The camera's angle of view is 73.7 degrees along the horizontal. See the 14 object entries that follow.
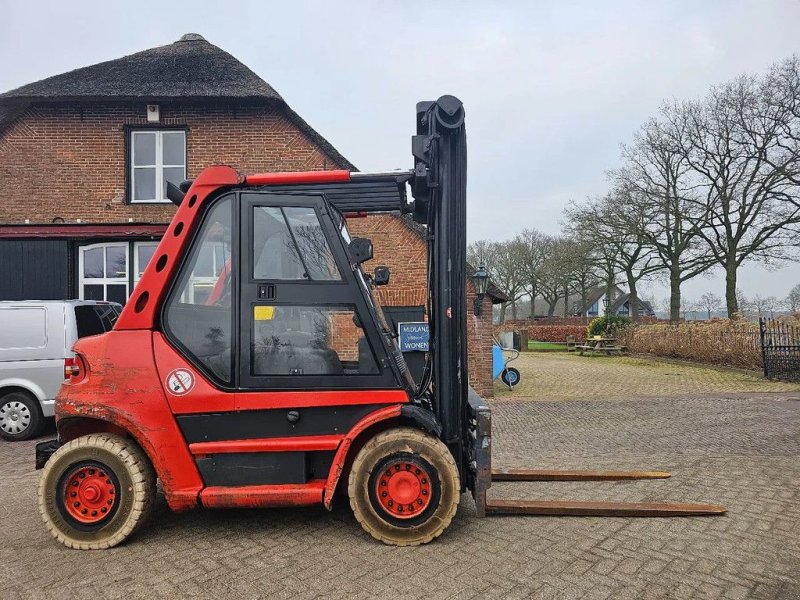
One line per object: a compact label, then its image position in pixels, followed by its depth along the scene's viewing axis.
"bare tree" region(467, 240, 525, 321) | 45.62
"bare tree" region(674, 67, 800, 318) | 22.50
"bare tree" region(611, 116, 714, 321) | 26.23
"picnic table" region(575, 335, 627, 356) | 25.92
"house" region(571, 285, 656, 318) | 51.63
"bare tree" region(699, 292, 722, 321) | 45.41
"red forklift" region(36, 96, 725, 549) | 3.57
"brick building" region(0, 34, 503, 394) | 11.19
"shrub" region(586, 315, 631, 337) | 28.47
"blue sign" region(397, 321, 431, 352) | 5.08
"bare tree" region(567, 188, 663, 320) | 27.83
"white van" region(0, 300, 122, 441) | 7.68
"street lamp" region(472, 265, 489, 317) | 11.88
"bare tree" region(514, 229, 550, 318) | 44.88
